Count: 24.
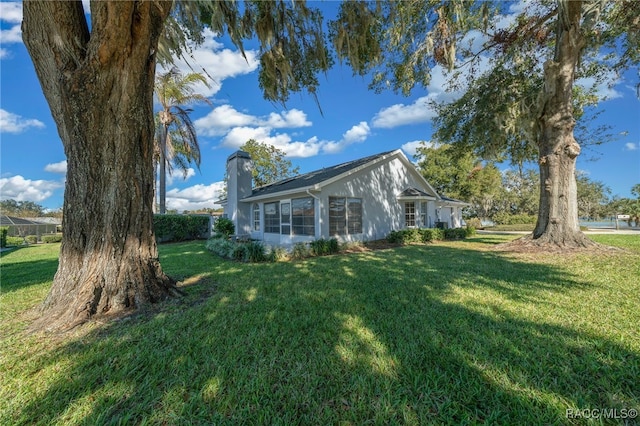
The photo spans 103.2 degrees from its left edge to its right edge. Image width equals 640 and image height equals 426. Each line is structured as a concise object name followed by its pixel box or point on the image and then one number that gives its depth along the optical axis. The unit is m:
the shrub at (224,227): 14.65
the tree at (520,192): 33.19
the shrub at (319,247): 9.23
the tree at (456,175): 25.80
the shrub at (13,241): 15.88
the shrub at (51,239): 17.89
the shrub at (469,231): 15.35
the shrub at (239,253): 8.38
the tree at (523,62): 6.42
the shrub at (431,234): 12.80
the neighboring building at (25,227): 20.83
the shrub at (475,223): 25.69
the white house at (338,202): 11.31
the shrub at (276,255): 8.24
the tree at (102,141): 3.39
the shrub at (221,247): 9.01
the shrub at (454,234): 14.16
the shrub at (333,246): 9.74
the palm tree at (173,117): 16.45
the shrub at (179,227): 15.75
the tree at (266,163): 29.92
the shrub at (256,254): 8.14
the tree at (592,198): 32.91
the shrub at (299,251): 8.65
